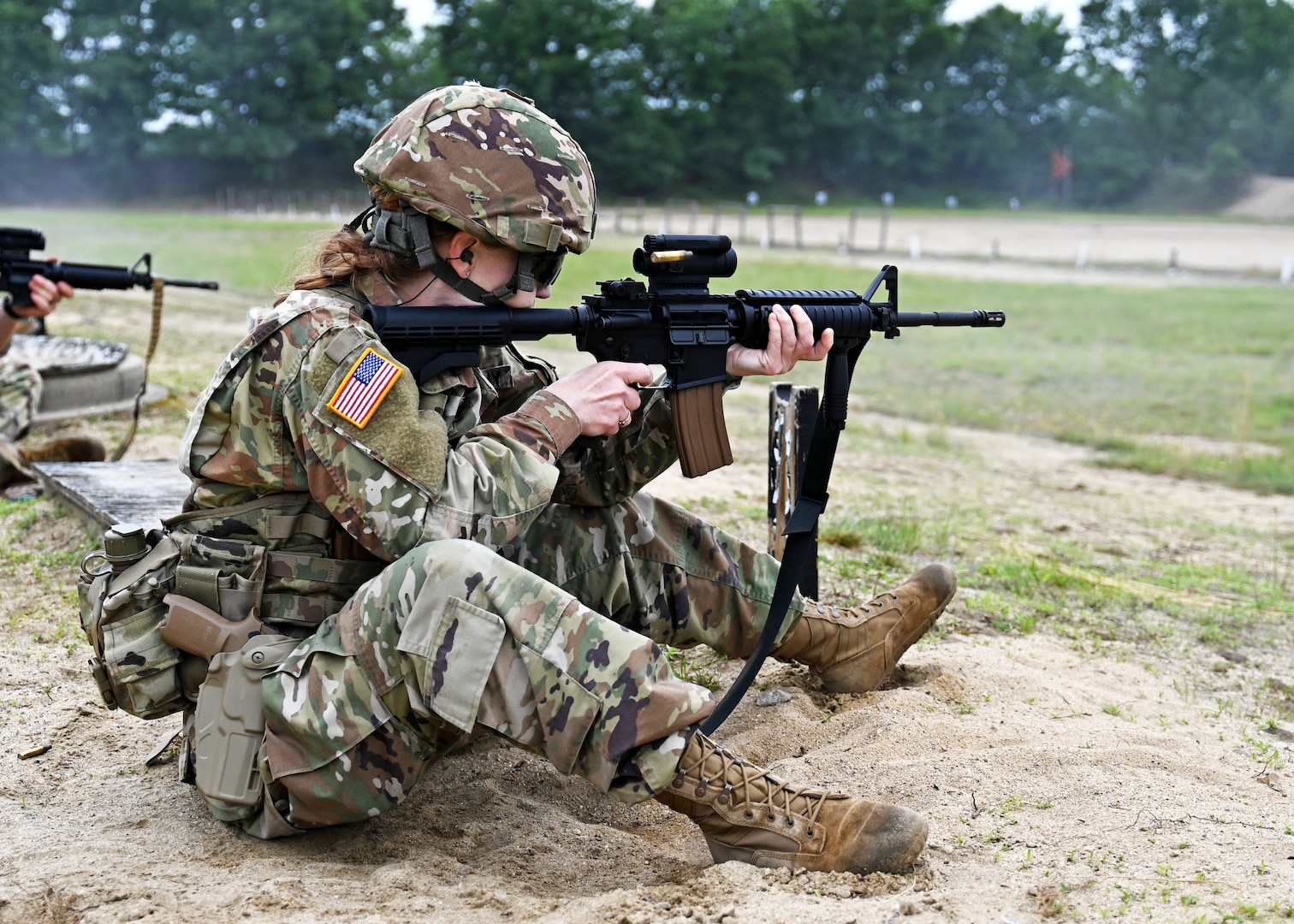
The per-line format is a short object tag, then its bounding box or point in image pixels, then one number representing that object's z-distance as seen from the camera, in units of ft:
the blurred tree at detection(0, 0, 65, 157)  206.18
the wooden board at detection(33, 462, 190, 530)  16.98
